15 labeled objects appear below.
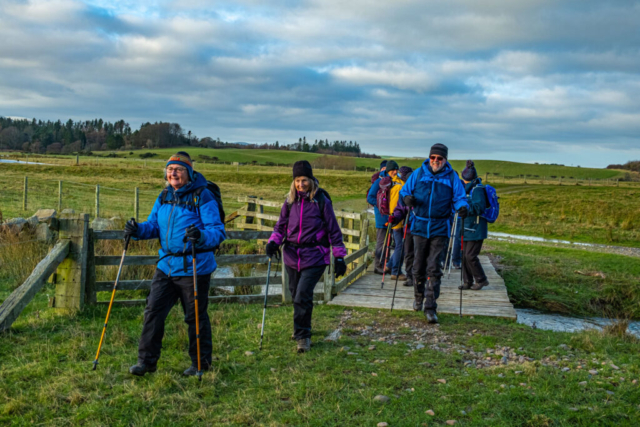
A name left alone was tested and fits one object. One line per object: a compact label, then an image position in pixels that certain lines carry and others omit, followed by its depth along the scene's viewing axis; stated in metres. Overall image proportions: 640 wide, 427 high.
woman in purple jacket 6.07
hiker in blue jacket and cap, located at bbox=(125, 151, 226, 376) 5.03
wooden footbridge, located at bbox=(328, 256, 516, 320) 8.34
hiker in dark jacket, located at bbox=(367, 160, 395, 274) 10.35
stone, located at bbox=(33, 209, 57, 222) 11.80
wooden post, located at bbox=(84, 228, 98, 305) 7.49
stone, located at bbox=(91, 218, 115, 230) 13.90
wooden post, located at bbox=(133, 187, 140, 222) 18.59
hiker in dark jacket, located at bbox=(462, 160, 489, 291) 9.24
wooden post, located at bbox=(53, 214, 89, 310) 7.30
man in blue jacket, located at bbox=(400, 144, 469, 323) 7.21
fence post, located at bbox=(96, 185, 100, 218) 18.57
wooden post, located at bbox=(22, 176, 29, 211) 19.89
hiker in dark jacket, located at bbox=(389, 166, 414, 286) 7.95
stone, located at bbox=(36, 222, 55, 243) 10.12
